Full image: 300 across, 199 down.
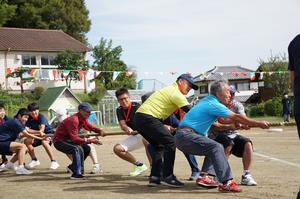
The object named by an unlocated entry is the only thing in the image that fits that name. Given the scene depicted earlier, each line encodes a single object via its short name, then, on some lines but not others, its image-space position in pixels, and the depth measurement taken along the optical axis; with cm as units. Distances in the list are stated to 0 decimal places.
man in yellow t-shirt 784
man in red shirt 946
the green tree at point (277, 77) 4532
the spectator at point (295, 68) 518
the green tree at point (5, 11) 5272
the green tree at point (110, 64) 5294
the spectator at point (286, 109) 2933
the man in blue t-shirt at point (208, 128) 701
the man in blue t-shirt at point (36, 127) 1128
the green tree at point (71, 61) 4847
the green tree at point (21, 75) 4319
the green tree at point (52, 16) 5969
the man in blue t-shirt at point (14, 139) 1020
